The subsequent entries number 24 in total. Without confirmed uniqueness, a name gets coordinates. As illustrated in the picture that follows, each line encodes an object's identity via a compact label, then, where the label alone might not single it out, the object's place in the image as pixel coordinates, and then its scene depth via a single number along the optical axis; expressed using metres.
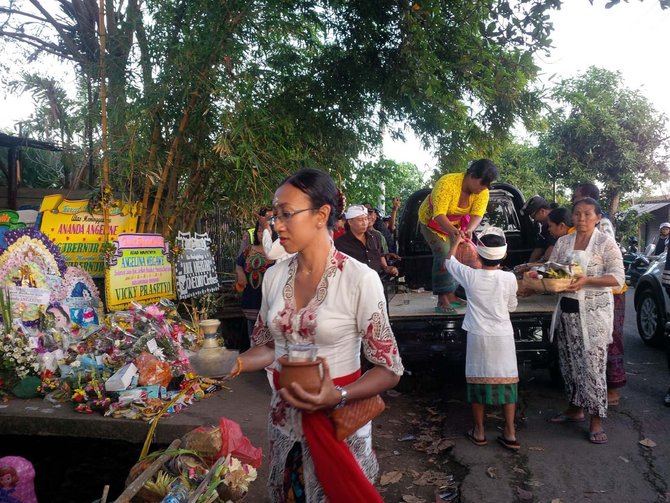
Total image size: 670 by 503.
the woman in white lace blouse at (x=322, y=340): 1.83
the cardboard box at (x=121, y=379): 4.31
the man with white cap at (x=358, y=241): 5.68
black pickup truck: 5.00
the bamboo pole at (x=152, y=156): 5.96
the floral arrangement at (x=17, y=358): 4.74
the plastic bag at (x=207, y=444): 3.09
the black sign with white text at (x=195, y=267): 6.64
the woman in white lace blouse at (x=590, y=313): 4.30
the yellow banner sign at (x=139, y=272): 5.80
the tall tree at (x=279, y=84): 5.84
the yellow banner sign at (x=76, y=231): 5.98
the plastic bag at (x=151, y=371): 4.52
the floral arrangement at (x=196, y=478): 2.73
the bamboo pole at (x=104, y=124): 5.80
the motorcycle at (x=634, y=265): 11.06
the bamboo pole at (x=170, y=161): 5.93
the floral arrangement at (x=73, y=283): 5.49
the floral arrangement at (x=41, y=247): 5.12
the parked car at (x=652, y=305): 7.40
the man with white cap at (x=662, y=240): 10.77
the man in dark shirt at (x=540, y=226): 6.48
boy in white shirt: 4.27
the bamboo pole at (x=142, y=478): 2.61
